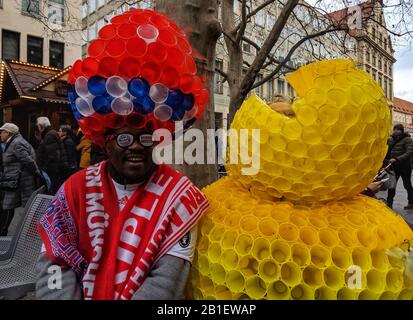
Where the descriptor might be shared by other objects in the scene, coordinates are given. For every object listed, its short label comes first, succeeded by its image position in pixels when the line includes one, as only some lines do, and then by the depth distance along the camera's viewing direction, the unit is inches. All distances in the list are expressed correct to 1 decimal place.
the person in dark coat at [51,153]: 225.8
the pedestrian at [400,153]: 277.0
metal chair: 98.7
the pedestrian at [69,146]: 258.4
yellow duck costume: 53.3
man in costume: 53.9
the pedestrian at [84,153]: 239.9
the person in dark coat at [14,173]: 186.4
